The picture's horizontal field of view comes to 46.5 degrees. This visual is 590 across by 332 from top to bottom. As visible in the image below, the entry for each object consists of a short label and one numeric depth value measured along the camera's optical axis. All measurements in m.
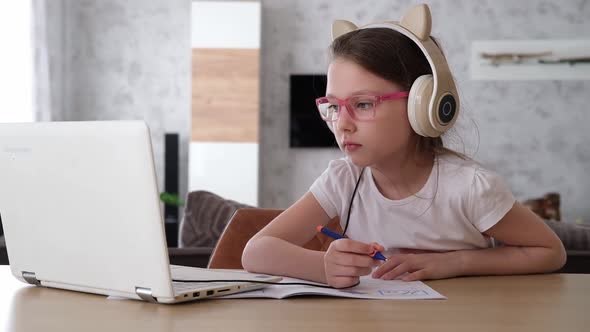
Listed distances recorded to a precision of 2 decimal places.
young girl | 1.28
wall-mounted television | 6.31
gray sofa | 2.19
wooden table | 0.81
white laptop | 0.88
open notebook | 0.99
